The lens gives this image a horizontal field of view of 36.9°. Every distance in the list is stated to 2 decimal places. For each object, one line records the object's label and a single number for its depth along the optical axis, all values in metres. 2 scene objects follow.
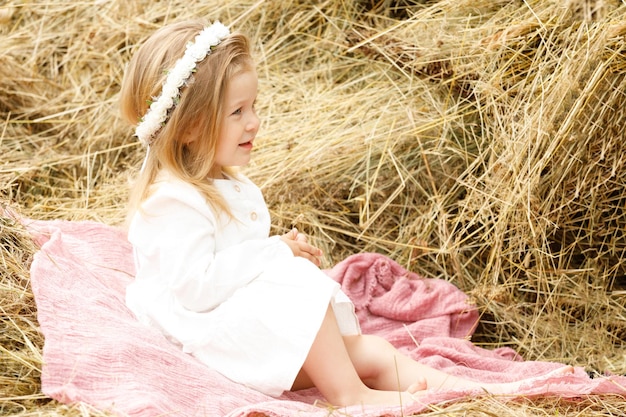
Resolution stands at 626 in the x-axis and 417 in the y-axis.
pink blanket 2.13
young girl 2.28
